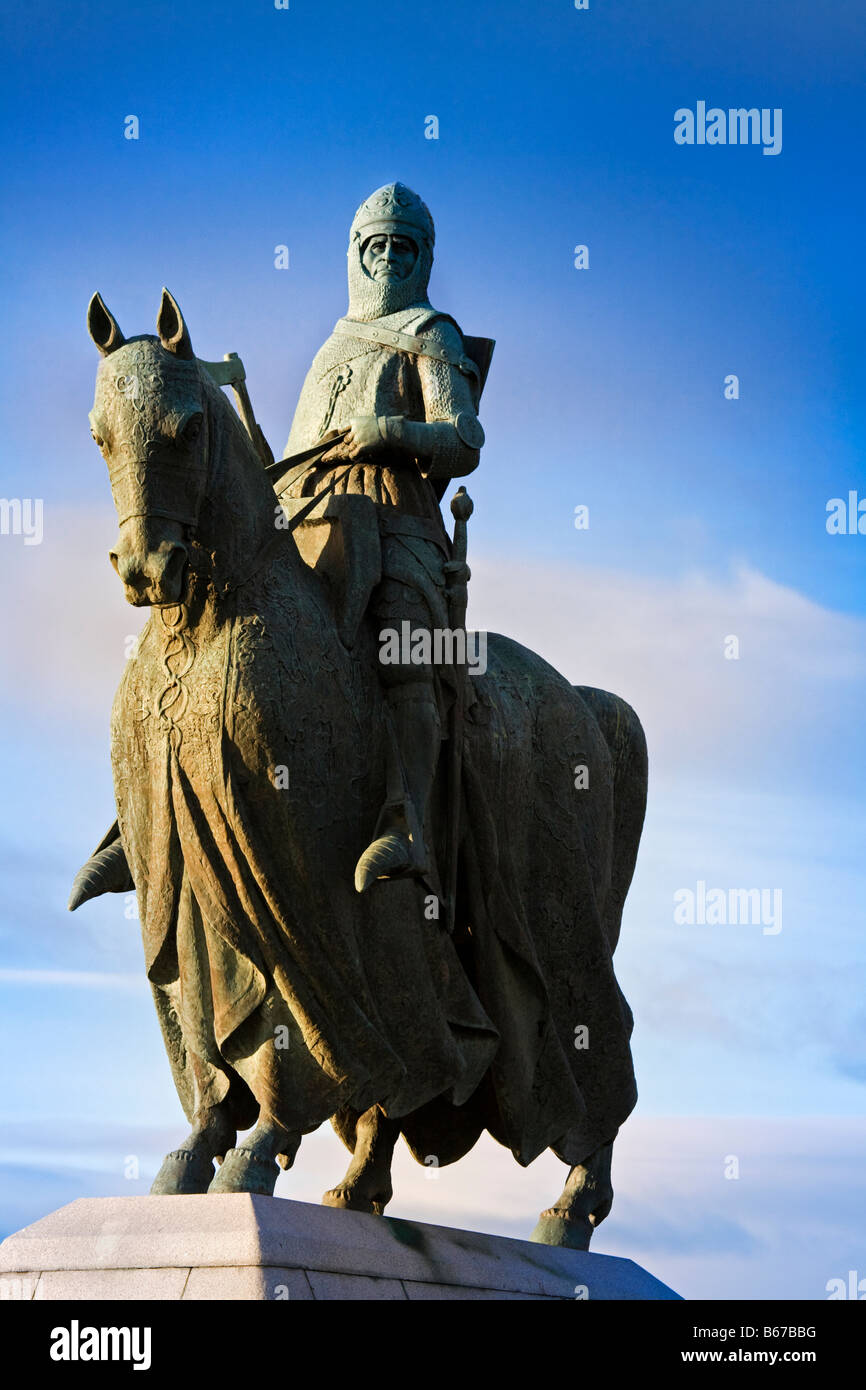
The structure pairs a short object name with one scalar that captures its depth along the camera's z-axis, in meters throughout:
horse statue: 10.25
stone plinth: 9.59
